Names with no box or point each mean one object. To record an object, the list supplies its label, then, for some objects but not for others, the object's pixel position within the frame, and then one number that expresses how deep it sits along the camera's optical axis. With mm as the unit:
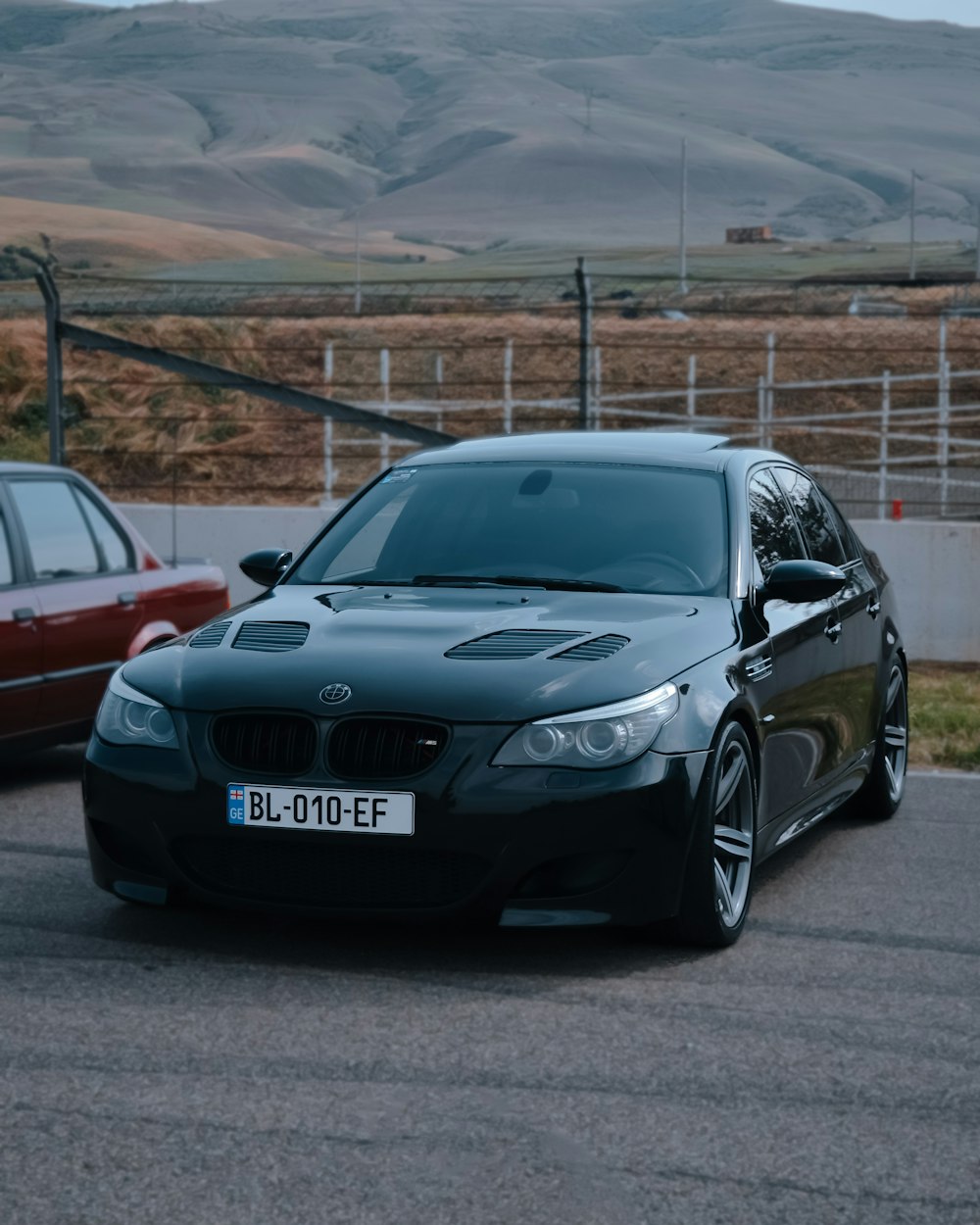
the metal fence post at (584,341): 13922
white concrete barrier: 13172
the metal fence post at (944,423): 19469
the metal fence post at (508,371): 18766
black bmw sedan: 5117
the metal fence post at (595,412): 15309
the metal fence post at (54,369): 14570
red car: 8180
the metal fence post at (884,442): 20678
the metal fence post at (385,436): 20047
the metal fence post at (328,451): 20941
